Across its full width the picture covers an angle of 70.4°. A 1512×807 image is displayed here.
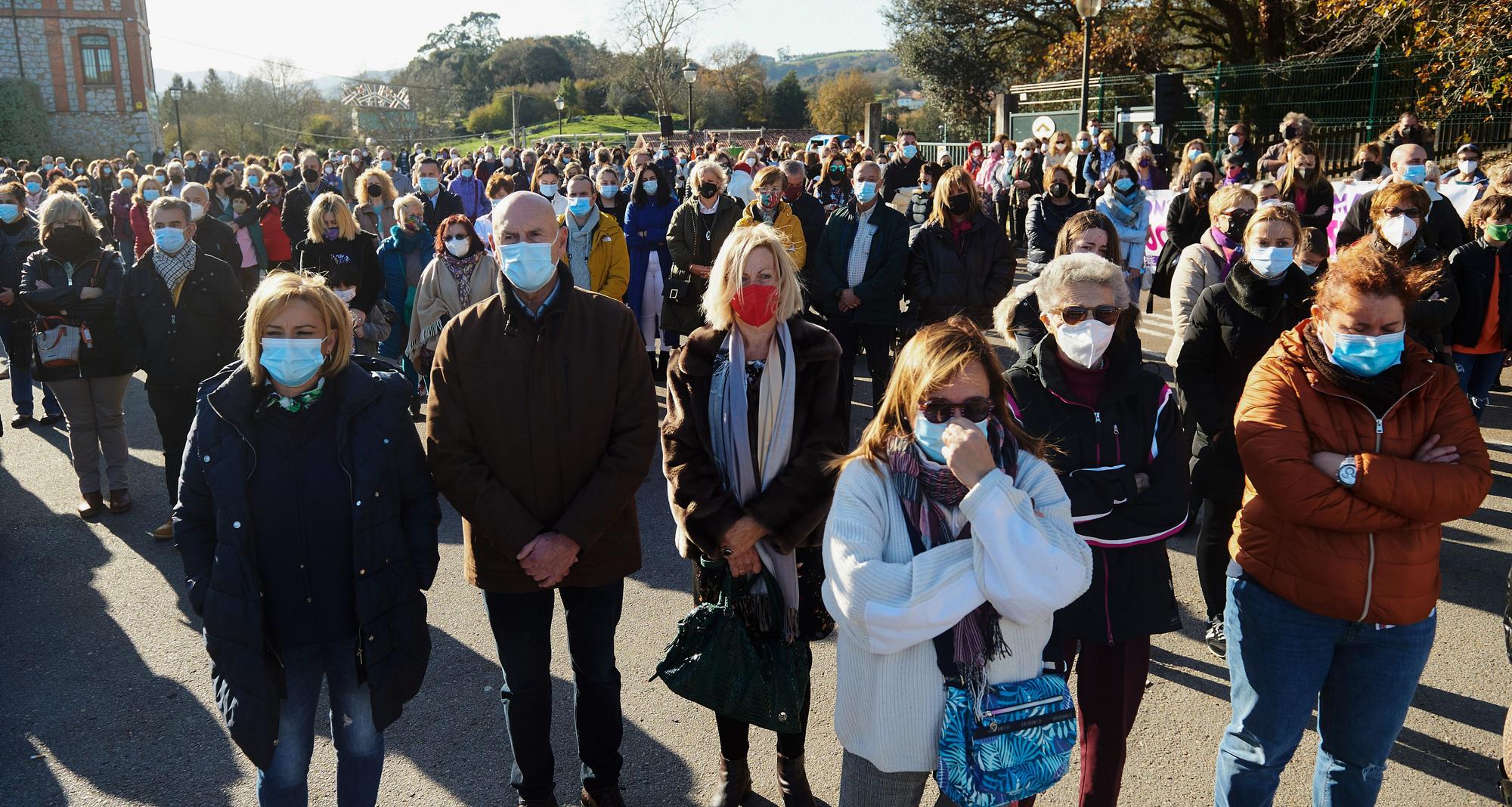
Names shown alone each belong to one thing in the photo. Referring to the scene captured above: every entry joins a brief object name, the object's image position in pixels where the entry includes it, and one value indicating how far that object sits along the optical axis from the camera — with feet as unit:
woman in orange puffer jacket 9.41
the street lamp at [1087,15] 50.67
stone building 162.40
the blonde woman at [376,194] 30.57
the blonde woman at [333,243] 23.98
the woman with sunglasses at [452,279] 22.29
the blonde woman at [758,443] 11.21
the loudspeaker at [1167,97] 53.78
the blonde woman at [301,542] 9.59
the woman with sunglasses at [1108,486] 10.22
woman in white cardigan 7.84
